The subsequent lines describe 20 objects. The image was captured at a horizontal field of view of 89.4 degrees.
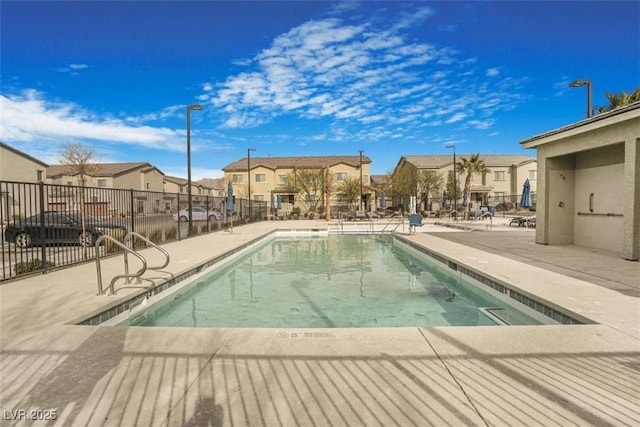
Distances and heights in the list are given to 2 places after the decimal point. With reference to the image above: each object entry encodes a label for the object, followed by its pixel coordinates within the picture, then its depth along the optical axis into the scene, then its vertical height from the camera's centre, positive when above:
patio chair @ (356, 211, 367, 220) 27.91 -0.85
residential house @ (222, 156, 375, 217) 38.81 +3.80
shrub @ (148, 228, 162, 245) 11.41 -1.02
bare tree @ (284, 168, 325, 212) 33.84 +2.35
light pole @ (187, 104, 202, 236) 13.13 +2.64
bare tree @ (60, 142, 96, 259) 29.53 +4.71
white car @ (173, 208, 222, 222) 19.52 -0.50
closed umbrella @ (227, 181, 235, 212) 17.18 +0.19
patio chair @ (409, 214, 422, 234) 15.02 -0.71
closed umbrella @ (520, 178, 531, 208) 15.69 +0.24
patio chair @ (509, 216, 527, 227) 19.02 -1.01
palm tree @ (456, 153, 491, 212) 29.88 +3.67
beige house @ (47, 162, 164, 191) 37.92 +3.93
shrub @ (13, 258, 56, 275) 6.41 -1.18
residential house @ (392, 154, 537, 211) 40.81 +3.40
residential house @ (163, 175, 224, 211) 54.47 +3.68
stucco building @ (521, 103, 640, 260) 7.30 +0.59
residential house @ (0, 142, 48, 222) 27.88 +3.99
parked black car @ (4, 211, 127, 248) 7.83 -0.55
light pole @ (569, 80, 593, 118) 10.83 +3.98
